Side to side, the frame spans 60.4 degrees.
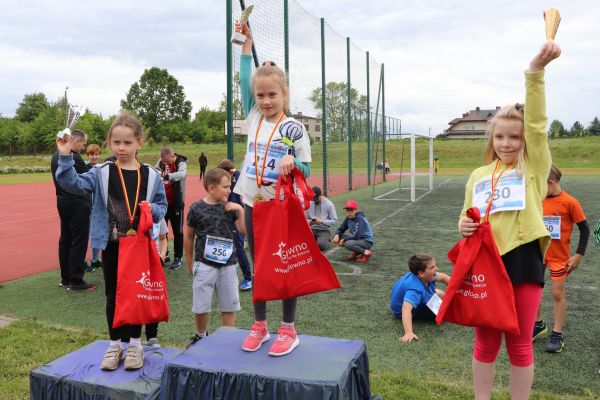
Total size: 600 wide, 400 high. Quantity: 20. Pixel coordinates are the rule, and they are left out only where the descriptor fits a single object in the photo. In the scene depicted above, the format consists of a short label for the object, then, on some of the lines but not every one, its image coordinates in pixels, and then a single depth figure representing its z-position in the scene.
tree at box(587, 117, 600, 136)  50.06
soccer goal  17.42
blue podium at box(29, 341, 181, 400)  2.82
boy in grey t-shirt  4.01
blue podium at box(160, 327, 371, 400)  2.62
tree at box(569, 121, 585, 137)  52.04
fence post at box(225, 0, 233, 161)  9.04
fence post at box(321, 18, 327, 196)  16.12
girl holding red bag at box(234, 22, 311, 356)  2.93
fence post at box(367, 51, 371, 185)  22.25
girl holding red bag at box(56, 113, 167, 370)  3.08
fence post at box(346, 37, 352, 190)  19.33
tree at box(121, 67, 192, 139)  75.75
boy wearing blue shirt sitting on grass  4.84
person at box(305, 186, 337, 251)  8.50
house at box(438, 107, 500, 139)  104.12
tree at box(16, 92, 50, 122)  80.50
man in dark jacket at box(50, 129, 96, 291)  6.18
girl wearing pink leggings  2.55
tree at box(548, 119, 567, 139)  55.64
